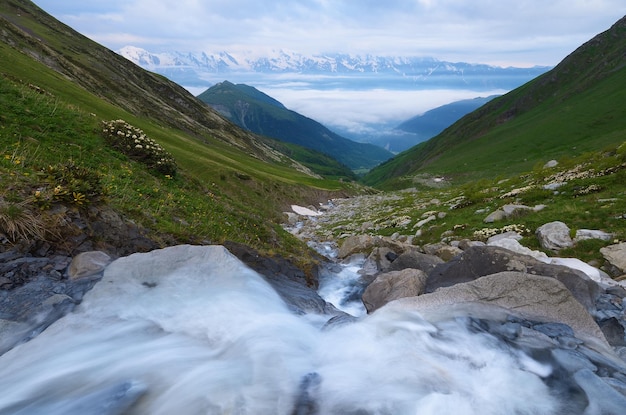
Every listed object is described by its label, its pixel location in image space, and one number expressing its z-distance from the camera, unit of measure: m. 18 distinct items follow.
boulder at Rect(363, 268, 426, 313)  11.68
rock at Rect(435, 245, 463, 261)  16.28
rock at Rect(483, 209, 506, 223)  20.37
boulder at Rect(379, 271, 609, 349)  8.81
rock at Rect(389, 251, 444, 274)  15.07
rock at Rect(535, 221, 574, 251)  15.06
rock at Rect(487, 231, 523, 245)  17.01
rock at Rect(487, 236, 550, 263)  14.16
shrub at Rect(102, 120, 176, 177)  19.78
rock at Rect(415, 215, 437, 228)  25.20
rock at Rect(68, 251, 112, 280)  9.09
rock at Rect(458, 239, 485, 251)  17.38
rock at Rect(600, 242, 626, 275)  12.66
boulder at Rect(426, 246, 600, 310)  10.41
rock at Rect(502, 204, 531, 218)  20.09
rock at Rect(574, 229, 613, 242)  14.40
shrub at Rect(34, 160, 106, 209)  9.62
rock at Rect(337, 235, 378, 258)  20.91
